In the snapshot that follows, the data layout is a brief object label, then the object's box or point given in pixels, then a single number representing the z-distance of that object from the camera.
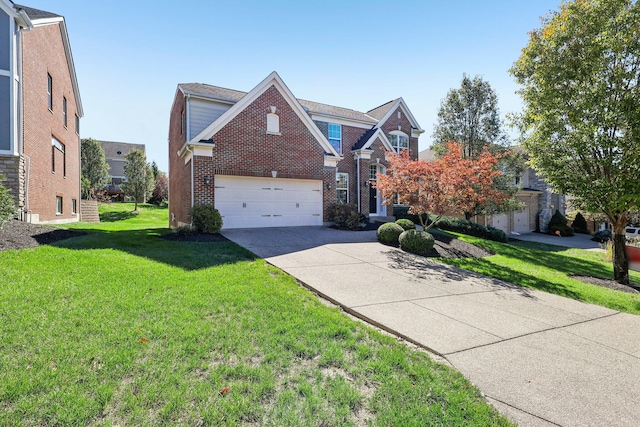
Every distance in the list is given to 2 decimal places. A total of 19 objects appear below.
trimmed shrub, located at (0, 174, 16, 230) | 7.75
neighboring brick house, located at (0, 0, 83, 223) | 11.70
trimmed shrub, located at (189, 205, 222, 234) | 11.87
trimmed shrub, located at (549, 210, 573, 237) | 25.50
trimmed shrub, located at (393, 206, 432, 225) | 20.03
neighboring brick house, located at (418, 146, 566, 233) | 24.78
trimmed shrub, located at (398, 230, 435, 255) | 10.63
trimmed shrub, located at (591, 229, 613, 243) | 23.12
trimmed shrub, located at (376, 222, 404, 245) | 11.63
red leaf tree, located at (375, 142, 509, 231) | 10.66
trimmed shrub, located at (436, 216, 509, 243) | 17.41
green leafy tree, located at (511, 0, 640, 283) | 8.01
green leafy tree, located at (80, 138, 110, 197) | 33.34
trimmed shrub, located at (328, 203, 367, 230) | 15.06
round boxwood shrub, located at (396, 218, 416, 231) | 12.97
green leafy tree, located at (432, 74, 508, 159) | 18.64
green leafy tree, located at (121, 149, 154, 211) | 33.91
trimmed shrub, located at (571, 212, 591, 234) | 27.78
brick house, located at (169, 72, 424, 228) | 13.34
